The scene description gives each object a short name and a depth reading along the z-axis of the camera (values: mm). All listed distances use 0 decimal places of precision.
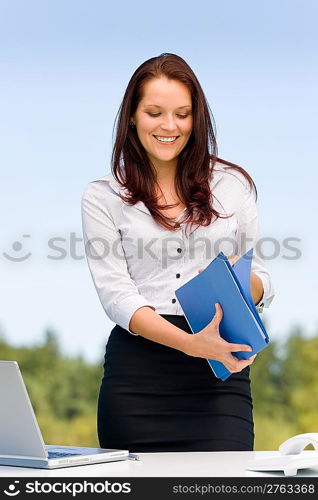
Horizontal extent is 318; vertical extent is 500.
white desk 4590
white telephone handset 4591
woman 5136
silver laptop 4656
